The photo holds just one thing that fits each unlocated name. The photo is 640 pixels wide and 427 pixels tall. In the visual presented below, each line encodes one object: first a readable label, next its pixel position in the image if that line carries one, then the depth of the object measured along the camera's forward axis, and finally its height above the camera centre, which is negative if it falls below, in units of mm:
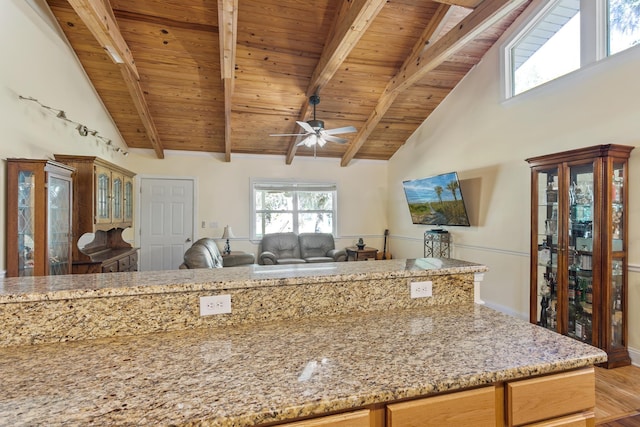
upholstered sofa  6250 -683
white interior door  5922 -150
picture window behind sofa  6586 +97
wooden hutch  3529 -4
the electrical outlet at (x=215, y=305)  1282 -357
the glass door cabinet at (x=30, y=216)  2670 -27
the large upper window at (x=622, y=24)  2803 +1637
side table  6344 -787
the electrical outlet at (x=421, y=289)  1546 -357
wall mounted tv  4578 +182
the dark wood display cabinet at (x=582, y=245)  2766 -296
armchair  3659 -568
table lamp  5977 -402
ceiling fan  4168 +1030
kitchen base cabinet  859 -542
